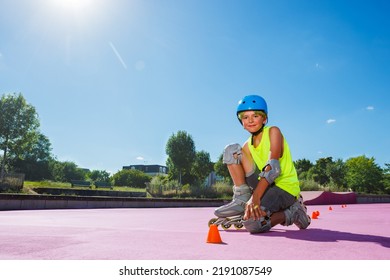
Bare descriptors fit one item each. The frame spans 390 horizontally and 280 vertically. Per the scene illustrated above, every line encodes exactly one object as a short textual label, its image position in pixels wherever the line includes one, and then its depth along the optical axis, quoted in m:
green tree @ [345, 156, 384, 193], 52.31
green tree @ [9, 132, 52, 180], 60.66
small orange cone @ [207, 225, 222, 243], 2.75
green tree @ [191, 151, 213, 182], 54.21
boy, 3.45
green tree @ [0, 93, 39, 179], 28.50
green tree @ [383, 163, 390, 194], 52.07
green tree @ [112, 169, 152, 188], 98.12
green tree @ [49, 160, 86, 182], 85.81
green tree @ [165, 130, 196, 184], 41.47
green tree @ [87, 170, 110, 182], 127.19
